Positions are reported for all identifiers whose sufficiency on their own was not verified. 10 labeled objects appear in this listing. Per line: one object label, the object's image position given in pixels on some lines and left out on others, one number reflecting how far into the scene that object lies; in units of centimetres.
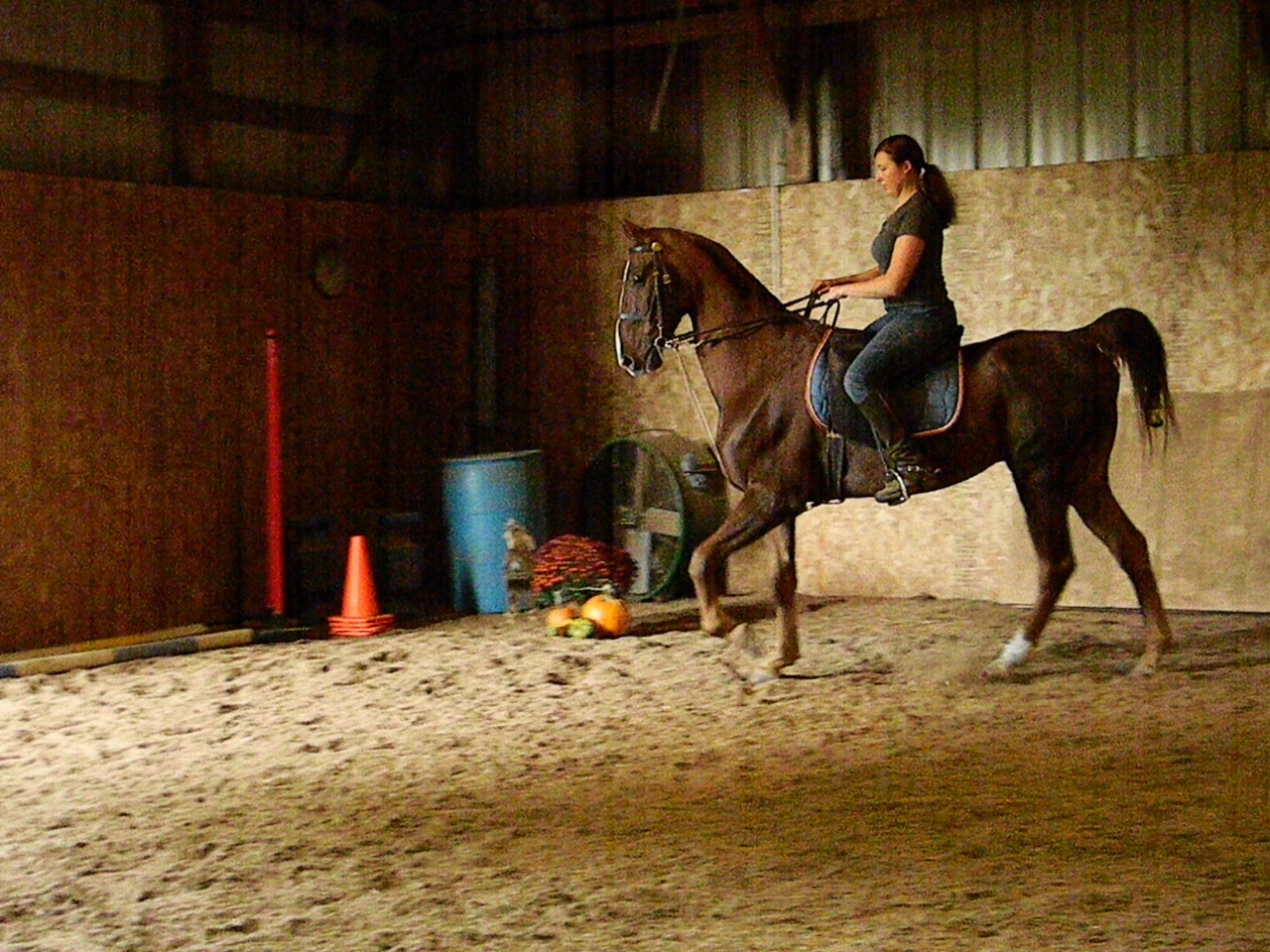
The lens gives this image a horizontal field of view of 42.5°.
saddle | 699
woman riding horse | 676
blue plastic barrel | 970
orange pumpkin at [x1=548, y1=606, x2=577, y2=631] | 850
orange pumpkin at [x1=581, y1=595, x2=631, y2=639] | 845
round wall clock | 1018
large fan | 994
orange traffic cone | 901
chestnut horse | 704
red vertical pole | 922
